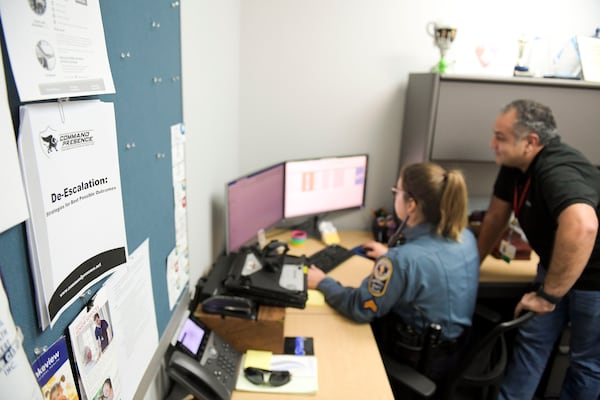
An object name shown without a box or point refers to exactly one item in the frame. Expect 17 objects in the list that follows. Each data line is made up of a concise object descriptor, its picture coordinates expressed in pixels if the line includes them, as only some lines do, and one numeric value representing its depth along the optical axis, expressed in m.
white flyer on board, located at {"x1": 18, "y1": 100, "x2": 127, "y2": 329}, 0.54
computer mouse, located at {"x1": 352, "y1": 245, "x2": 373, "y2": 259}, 2.19
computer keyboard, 2.01
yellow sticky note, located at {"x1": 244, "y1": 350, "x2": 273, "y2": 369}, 1.34
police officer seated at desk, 1.47
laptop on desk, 1.46
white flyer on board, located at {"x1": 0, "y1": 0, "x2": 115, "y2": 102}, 0.49
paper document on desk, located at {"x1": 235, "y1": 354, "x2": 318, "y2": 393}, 1.24
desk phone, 1.08
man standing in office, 1.55
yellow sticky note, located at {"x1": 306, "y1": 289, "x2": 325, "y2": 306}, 1.67
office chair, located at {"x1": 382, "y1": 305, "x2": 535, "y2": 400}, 1.35
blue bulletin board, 0.53
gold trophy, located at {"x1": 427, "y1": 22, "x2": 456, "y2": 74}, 2.09
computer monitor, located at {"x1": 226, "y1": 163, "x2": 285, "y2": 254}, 1.76
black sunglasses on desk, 1.25
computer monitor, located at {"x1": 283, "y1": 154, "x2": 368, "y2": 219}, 2.21
